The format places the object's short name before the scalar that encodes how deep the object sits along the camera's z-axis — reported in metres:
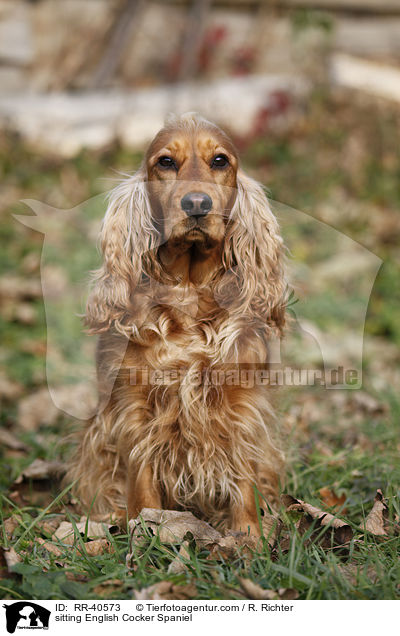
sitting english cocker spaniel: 2.09
